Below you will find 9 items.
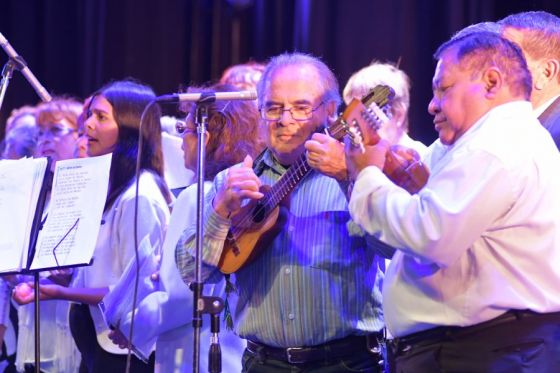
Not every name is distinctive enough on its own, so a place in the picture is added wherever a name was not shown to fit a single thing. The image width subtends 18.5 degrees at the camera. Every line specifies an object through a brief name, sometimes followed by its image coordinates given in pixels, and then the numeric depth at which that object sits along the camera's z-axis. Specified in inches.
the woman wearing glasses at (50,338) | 297.4
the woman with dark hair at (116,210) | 270.8
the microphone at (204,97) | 191.9
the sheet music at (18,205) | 231.6
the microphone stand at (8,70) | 249.5
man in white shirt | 161.4
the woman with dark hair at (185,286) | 246.5
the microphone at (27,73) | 250.3
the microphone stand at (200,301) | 184.8
